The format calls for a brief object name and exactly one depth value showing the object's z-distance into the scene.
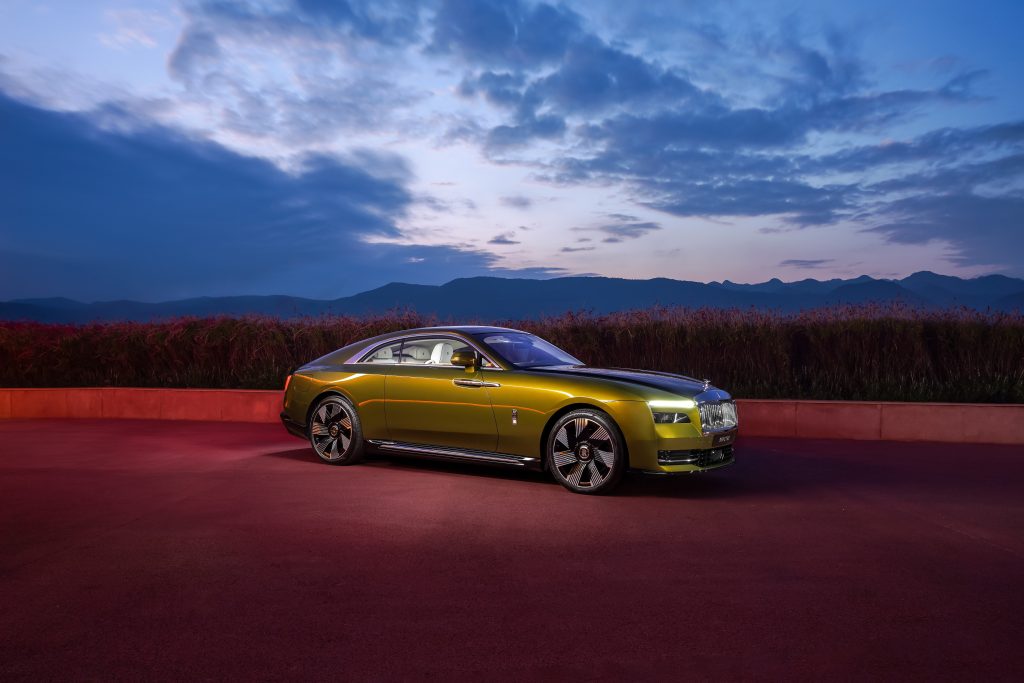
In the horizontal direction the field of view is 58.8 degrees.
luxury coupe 8.50
